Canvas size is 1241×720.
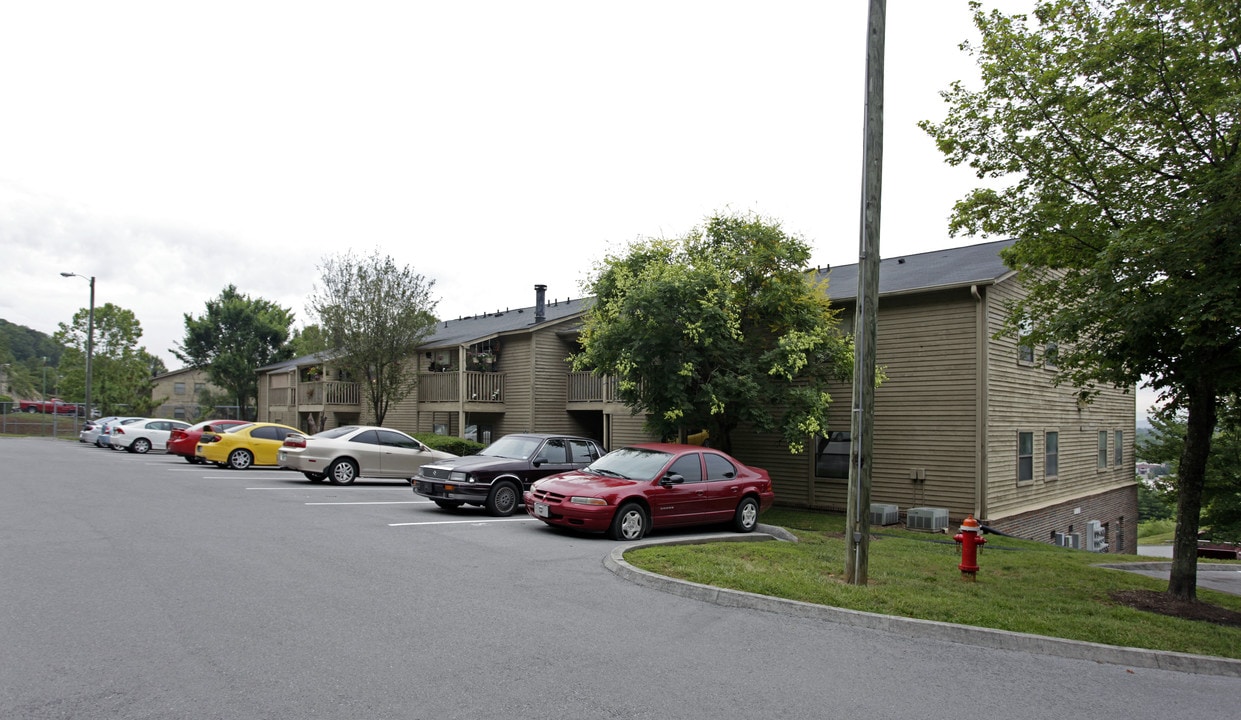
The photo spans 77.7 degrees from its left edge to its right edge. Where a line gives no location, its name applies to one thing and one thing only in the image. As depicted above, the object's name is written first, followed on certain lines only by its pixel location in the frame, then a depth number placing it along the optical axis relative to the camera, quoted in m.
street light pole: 37.34
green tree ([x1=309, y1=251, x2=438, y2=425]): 27.27
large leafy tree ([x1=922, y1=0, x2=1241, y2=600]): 7.80
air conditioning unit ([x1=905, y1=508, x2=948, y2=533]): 16.09
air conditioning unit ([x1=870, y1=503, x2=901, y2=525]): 16.78
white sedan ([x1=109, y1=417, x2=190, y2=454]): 30.28
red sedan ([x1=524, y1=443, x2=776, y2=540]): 11.15
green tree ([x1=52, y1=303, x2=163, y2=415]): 49.62
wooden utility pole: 8.42
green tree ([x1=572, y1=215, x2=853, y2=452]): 15.99
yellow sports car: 21.69
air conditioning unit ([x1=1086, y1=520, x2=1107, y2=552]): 22.25
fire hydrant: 9.42
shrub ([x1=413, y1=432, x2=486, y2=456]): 24.69
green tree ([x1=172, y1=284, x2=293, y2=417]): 56.50
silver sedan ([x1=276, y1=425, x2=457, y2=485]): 18.06
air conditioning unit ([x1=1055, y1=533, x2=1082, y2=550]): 20.06
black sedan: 13.25
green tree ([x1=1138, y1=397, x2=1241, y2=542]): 23.80
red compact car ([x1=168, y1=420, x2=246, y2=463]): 24.53
